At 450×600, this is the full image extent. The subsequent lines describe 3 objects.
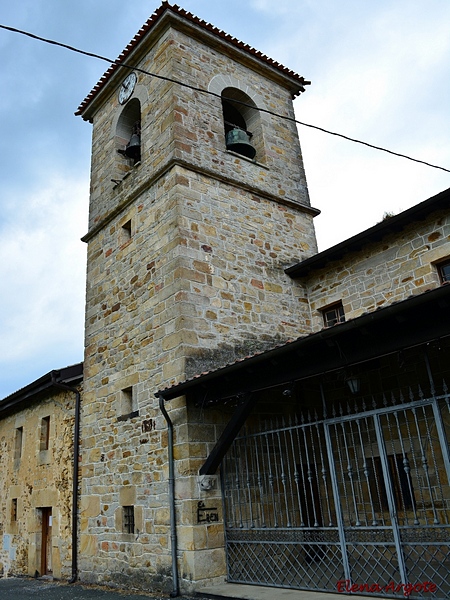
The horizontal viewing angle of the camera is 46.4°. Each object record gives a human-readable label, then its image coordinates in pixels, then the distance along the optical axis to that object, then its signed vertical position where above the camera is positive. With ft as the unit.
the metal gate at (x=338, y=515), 15.46 -0.50
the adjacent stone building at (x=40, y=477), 30.37 +3.04
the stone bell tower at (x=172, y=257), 23.27 +12.66
